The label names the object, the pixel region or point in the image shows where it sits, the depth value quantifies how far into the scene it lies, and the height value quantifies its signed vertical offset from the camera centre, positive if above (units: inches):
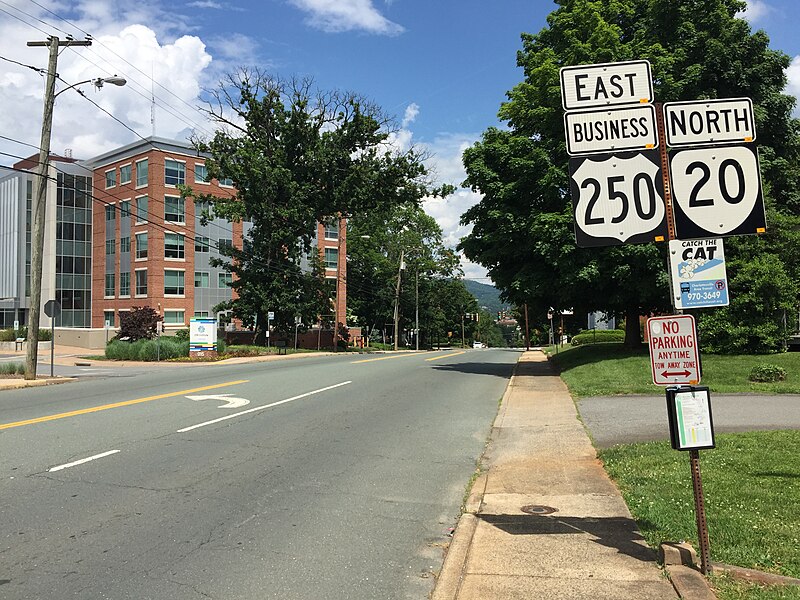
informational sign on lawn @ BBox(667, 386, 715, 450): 177.9 -24.0
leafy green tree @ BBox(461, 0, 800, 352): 810.2 +265.8
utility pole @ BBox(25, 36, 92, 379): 829.8 +182.8
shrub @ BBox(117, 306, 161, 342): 1533.0 +63.1
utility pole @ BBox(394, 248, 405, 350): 2831.4 +169.4
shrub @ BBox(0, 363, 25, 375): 917.0 -19.3
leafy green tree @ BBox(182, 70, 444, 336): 1720.0 +434.2
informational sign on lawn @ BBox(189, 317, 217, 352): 1403.8 +28.2
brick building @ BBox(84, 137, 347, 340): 2214.6 +403.6
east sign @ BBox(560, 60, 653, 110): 198.8 +76.1
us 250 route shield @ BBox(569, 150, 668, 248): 191.9 +40.0
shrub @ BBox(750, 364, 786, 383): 623.5 -43.4
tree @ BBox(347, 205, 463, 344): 3314.5 +402.1
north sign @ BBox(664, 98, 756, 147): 188.2 +60.6
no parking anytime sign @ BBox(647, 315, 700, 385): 181.8 -5.3
